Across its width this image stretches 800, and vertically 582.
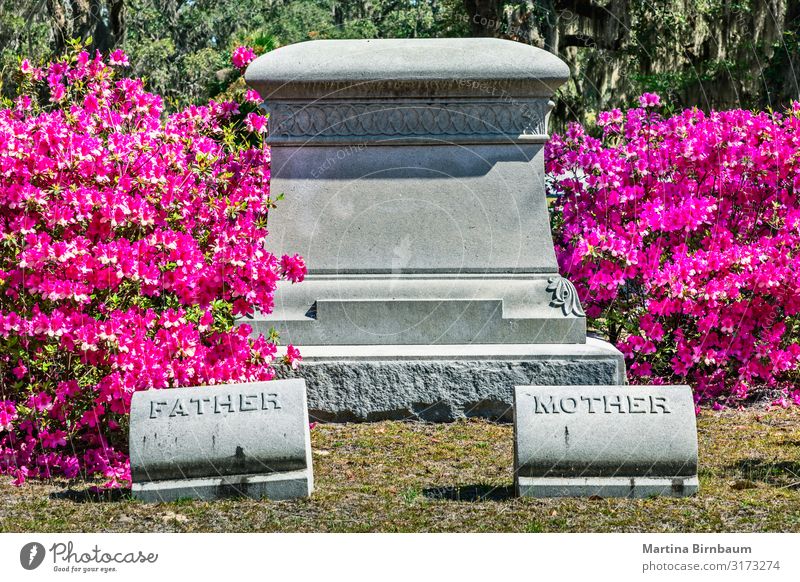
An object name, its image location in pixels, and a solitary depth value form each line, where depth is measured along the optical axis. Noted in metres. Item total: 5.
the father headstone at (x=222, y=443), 4.92
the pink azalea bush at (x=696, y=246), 7.14
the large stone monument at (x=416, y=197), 7.07
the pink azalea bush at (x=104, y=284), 5.50
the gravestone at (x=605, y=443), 4.88
